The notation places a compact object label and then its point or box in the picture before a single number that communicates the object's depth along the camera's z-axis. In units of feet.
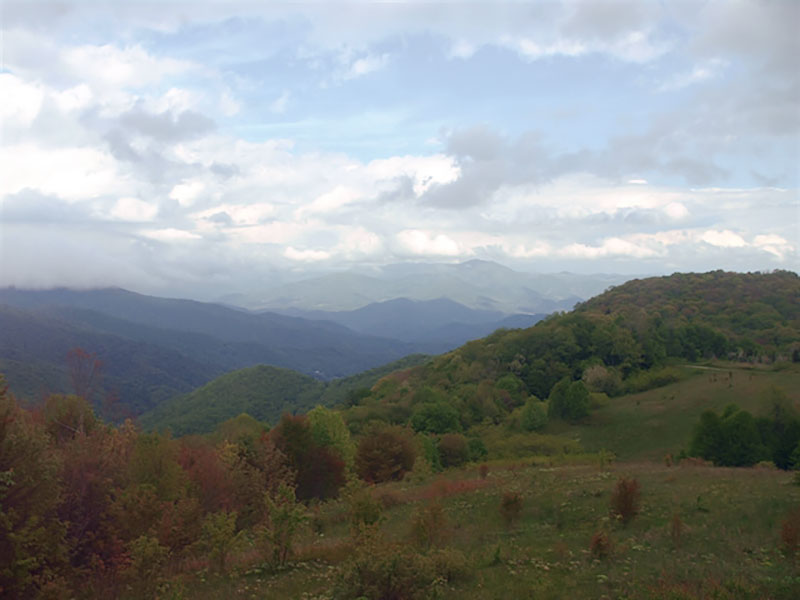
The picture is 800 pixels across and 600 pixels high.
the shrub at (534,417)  153.38
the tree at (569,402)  151.53
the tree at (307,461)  98.07
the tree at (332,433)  112.47
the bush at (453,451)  124.67
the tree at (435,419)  163.12
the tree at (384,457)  102.63
